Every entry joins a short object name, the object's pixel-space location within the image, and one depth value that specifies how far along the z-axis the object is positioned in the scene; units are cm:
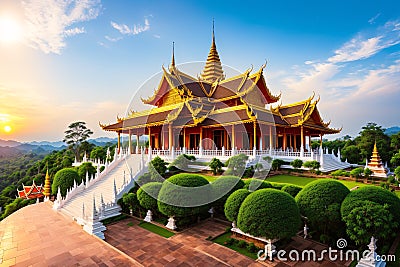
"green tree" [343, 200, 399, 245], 599
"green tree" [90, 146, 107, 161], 2538
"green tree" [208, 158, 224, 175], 1488
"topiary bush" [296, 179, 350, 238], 695
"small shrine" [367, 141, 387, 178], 1429
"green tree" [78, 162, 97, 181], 1755
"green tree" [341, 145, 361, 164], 2228
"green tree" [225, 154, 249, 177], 1378
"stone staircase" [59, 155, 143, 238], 964
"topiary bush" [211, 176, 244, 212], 972
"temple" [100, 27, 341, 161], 1872
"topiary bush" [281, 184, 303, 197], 892
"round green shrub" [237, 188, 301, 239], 681
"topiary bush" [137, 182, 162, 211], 1023
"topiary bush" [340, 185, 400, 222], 643
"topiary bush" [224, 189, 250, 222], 811
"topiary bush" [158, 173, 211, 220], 919
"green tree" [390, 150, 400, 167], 1728
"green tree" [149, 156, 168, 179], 1343
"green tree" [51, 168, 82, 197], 1524
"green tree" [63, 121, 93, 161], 4316
